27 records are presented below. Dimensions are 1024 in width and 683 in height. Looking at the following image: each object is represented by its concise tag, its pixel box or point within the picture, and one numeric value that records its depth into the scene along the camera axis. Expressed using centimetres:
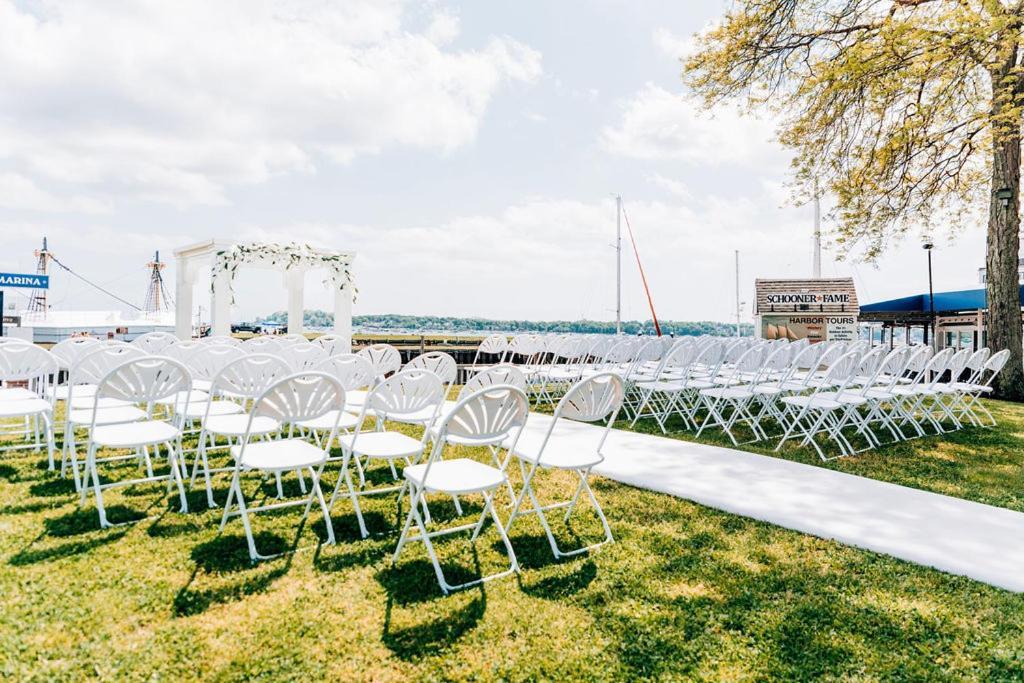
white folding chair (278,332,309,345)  700
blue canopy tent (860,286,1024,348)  1560
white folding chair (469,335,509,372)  1031
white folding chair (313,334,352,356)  685
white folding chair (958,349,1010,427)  719
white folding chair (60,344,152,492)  386
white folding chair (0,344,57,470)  448
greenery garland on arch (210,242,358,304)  1174
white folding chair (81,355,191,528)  329
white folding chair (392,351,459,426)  439
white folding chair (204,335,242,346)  647
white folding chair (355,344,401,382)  566
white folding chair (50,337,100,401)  547
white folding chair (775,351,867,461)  565
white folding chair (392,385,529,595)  269
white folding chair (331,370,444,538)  328
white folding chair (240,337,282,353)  589
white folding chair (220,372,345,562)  288
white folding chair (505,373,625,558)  309
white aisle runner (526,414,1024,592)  323
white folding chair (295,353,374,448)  404
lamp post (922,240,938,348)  1623
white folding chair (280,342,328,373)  524
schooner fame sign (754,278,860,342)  1831
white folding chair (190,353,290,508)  360
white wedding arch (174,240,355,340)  1176
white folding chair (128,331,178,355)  641
